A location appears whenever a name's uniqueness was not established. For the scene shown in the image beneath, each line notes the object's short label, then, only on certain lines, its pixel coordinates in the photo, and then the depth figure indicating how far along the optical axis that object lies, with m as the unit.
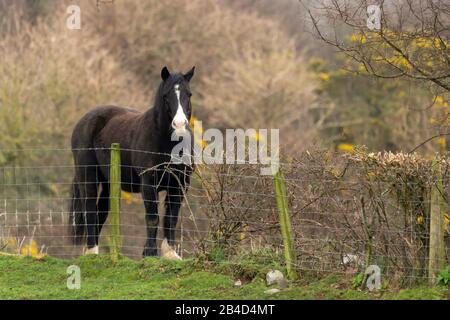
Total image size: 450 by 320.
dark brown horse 22.34
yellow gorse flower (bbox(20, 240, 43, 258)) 22.67
